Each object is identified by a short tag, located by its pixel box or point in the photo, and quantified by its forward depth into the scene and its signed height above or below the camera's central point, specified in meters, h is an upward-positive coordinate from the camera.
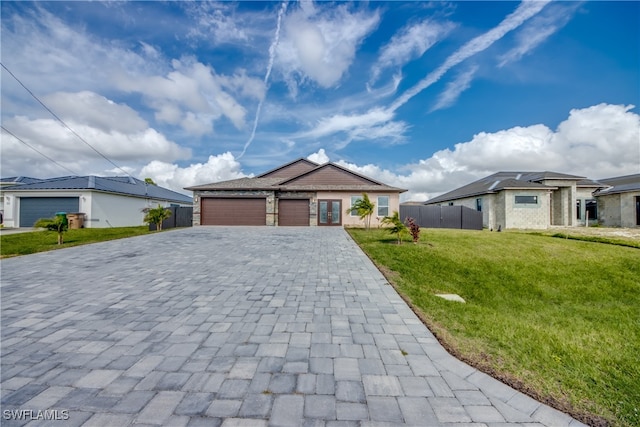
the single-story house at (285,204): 17.98 +0.89
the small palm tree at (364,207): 14.64 +0.56
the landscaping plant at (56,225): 9.95 -0.42
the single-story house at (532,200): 17.97 +1.42
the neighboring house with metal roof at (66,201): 18.42 +0.99
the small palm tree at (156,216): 15.02 -0.05
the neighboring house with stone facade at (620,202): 17.66 +1.18
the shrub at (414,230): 9.17 -0.48
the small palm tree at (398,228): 9.39 -0.42
